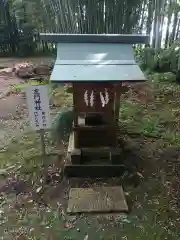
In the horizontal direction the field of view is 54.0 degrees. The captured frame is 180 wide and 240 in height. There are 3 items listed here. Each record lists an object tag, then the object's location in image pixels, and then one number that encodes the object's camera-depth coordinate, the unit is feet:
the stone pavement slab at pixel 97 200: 5.13
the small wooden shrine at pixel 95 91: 5.43
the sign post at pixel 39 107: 5.28
